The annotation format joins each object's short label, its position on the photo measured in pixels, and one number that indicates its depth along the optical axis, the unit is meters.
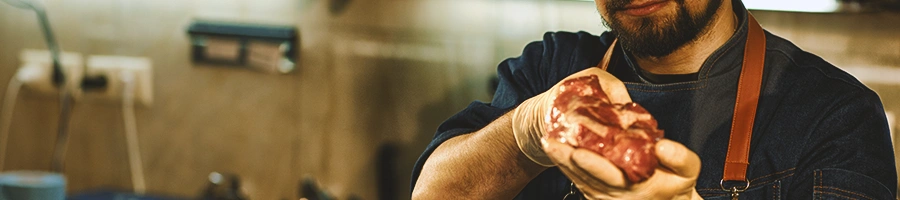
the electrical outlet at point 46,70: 2.18
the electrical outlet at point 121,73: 2.16
